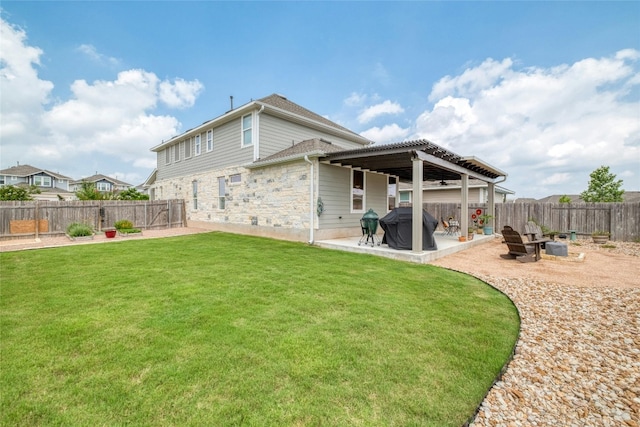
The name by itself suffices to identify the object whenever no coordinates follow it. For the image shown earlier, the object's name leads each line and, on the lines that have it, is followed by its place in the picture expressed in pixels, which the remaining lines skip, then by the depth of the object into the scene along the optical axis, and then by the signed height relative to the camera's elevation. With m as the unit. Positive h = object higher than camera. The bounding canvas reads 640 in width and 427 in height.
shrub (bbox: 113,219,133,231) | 13.48 -0.71
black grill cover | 8.21 -0.53
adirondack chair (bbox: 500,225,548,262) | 7.62 -1.00
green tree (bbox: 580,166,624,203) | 24.16 +2.22
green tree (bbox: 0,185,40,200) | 19.03 +1.19
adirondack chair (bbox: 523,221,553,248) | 8.70 -0.67
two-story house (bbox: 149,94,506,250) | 9.87 +1.70
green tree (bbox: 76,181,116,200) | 15.06 +0.96
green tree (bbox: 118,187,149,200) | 21.11 +1.27
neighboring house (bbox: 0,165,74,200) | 36.03 +4.33
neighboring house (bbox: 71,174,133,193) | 44.84 +4.79
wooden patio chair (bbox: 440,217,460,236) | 12.17 -0.73
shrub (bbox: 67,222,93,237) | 11.27 -0.84
